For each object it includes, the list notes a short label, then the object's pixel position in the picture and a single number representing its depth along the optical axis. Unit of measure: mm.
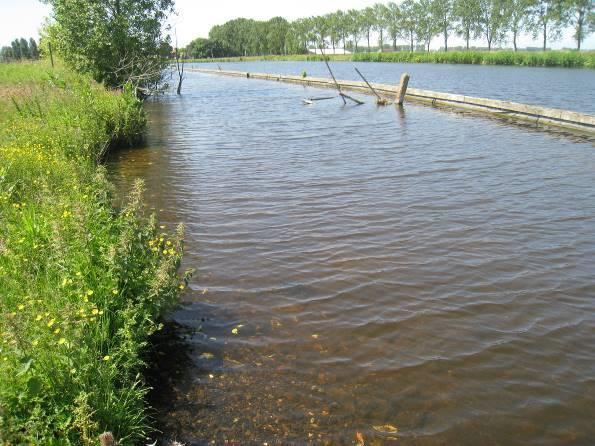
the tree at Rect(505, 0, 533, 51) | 92875
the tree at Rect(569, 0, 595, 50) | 78125
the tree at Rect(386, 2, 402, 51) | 134000
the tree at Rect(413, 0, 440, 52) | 124381
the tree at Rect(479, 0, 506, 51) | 101500
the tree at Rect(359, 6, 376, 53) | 140375
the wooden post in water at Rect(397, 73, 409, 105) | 24961
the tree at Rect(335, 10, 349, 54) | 143750
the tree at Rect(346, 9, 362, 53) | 142625
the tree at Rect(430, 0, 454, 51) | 119625
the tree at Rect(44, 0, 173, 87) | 26344
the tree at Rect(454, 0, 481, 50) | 110625
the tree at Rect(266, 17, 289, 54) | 147250
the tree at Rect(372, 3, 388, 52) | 136625
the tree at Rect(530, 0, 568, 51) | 83519
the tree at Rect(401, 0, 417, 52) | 129125
